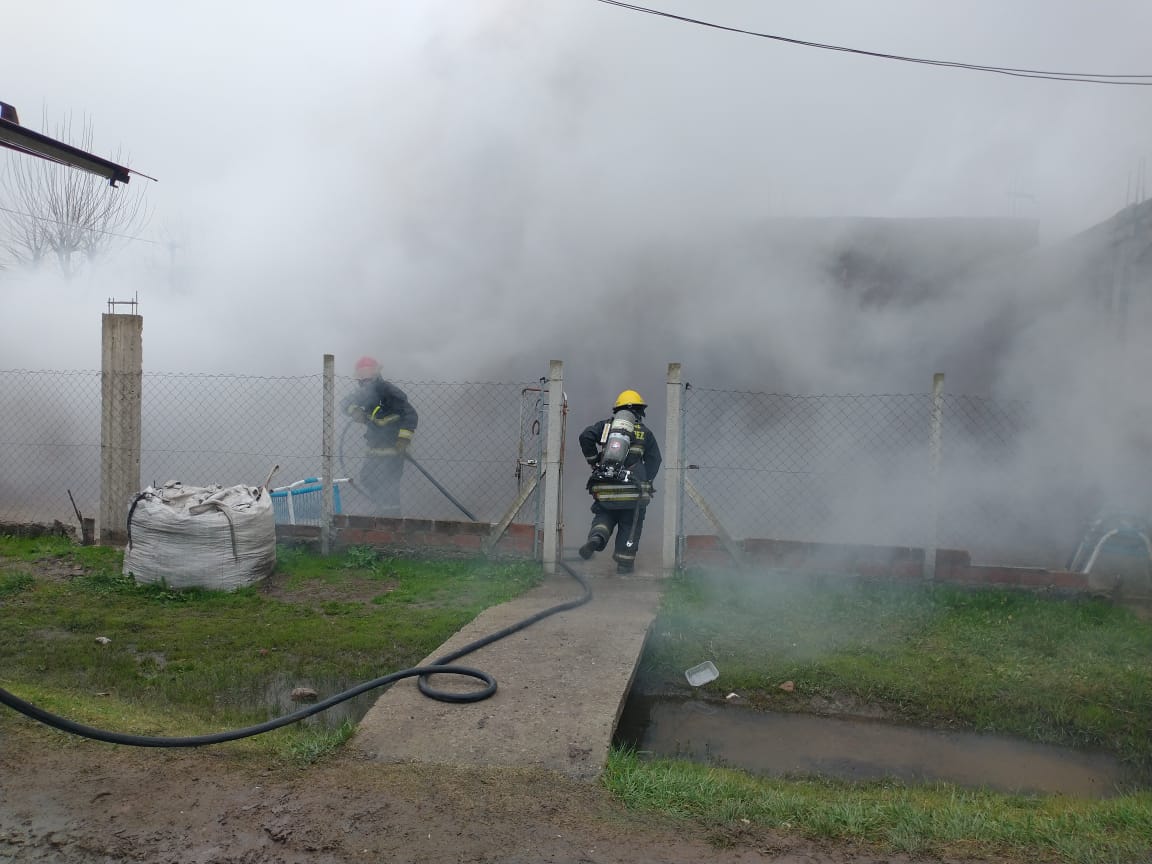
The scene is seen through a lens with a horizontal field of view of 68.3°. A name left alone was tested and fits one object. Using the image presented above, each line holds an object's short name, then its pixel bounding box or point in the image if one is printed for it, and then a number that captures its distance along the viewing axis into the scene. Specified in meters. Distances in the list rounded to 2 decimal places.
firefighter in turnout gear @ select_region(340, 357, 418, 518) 6.77
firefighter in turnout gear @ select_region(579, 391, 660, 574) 5.69
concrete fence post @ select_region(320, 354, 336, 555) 6.13
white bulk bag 5.31
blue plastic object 6.78
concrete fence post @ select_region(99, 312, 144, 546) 6.56
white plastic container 4.09
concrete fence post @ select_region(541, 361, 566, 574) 5.79
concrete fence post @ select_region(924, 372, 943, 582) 5.46
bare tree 16.17
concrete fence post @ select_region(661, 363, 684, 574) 5.72
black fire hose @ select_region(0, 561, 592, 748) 2.90
